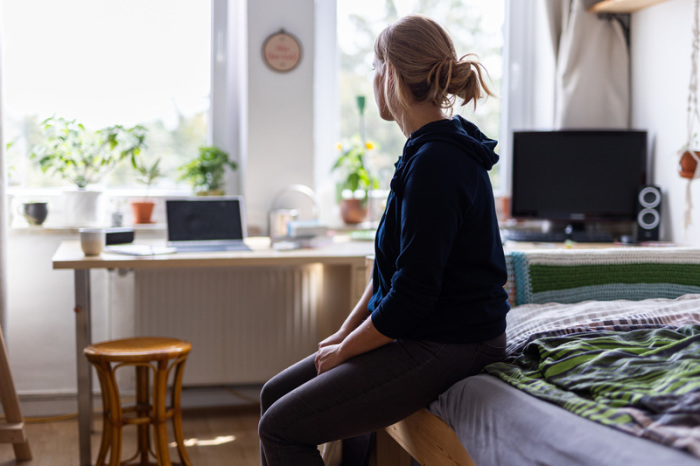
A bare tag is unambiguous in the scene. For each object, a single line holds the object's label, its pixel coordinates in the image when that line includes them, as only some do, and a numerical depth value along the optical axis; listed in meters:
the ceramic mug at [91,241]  2.44
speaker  3.10
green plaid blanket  1.19
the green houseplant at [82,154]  3.03
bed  1.20
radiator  3.06
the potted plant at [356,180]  3.32
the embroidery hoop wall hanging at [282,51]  3.15
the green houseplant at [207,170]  3.16
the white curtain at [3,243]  2.75
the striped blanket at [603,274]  2.05
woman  1.49
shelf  3.12
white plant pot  3.02
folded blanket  1.73
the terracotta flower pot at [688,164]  2.81
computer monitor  3.21
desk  2.39
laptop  2.79
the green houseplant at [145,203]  3.16
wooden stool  2.31
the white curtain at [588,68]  3.31
